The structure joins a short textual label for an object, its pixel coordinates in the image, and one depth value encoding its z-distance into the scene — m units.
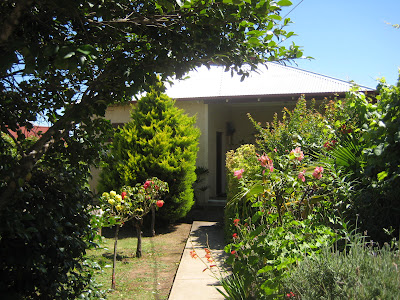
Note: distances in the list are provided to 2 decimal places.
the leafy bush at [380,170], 3.76
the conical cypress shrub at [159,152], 9.98
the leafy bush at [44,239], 2.55
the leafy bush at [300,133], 6.47
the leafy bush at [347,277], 2.22
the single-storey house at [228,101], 12.16
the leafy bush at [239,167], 6.36
